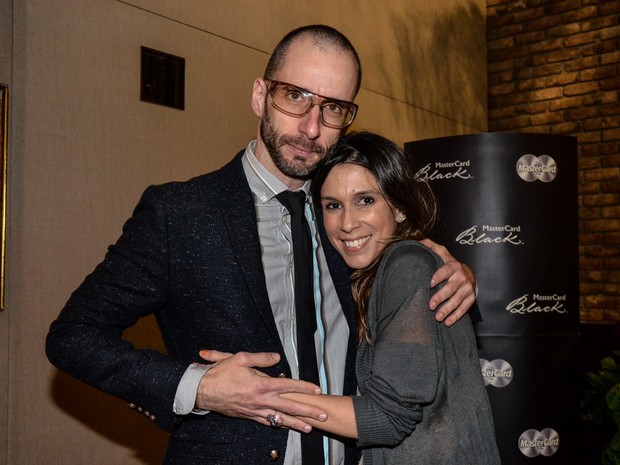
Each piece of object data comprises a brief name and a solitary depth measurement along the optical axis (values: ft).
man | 4.52
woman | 4.83
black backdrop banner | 9.80
